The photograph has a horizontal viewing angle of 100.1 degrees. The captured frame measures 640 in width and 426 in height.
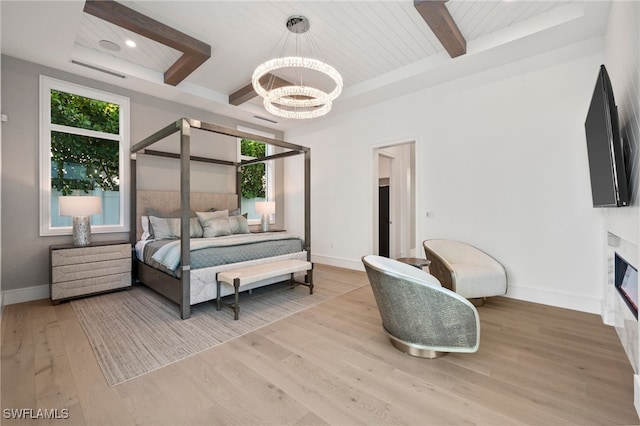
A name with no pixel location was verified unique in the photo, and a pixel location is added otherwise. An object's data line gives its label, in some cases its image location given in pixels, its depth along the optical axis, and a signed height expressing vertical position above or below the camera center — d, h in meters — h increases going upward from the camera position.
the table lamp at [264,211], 5.63 +0.07
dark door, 5.95 -0.22
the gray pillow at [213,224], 4.33 -0.15
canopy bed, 2.90 -0.34
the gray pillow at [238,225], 4.71 -0.18
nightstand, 3.25 -0.68
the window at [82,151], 3.59 +0.95
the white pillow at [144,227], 4.14 -0.18
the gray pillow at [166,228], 3.99 -0.19
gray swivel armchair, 1.95 -0.77
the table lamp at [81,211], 3.36 +0.07
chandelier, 2.87 +1.60
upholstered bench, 2.89 -0.69
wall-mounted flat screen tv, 1.87 +0.47
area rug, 2.11 -1.11
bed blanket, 3.01 -0.38
